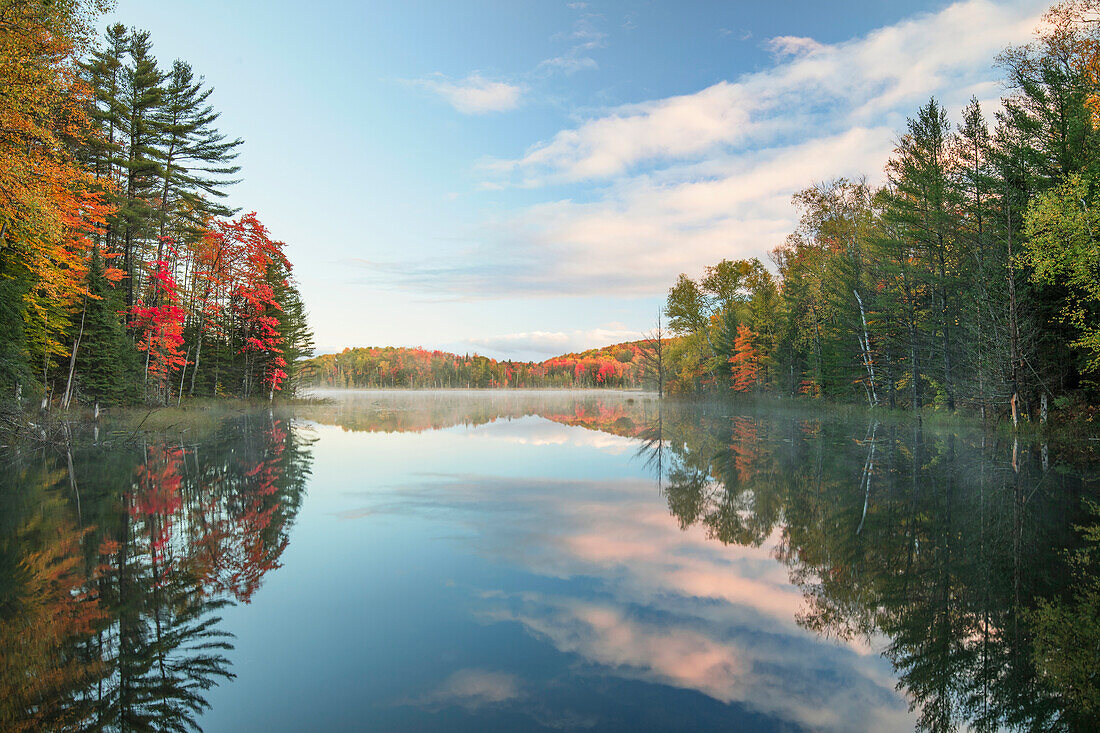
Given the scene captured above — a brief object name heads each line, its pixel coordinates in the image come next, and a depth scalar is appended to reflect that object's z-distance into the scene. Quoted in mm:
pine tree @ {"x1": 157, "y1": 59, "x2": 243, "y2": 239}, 27844
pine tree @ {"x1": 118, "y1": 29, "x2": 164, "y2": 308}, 25531
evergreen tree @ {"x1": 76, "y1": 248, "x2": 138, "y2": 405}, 21500
